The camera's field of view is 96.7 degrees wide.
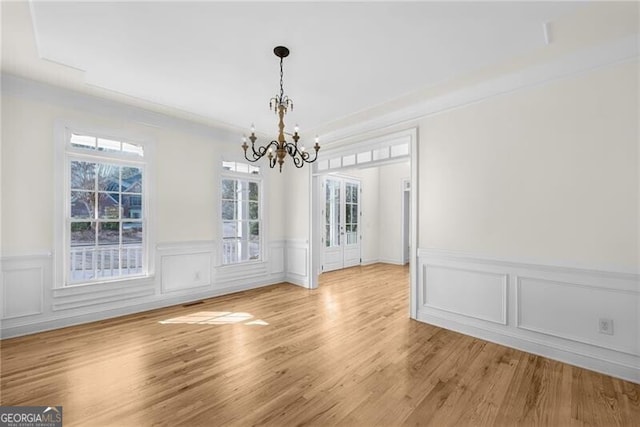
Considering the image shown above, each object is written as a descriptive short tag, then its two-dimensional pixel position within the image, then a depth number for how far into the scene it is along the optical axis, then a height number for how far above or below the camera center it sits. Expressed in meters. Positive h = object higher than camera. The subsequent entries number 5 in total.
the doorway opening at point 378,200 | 3.81 +0.39
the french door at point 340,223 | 6.87 -0.18
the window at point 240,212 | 5.00 +0.07
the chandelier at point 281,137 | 2.51 +0.72
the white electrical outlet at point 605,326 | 2.44 -0.95
